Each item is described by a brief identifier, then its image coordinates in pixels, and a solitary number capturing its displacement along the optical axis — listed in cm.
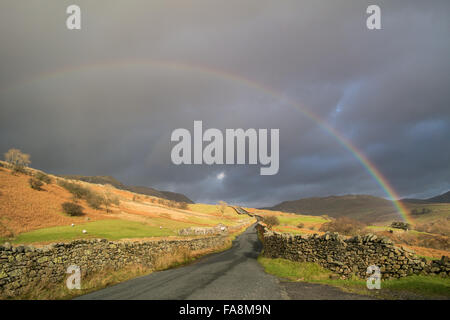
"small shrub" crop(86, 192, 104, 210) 6807
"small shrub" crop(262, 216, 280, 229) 7022
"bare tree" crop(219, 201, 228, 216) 14360
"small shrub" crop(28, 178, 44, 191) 6053
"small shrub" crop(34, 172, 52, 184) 6931
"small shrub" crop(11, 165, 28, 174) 6879
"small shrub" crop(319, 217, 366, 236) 3825
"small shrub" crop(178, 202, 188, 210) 14875
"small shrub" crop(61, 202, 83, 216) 5256
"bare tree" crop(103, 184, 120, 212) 8044
